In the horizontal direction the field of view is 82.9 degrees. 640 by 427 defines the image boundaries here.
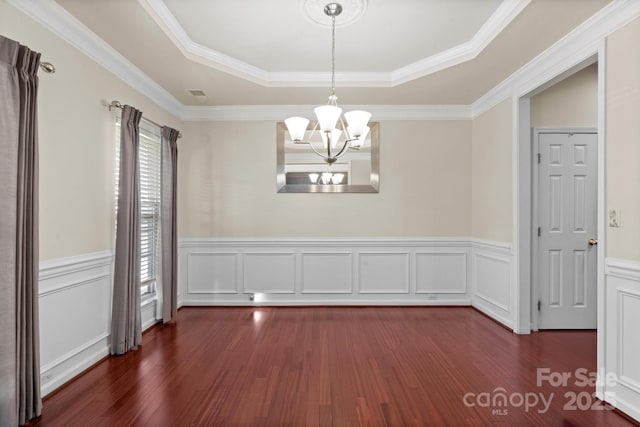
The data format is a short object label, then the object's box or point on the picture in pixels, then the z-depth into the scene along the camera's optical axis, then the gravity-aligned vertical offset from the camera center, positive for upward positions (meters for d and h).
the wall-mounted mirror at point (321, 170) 4.92 +0.58
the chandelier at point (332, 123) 2.67 +0.69
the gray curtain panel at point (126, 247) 3.23 -0.32
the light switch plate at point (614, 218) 2.45 -0.02
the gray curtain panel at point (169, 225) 4.10 -0.15
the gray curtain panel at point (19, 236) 2.04 -0.15
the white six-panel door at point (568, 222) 3.84 -0.08
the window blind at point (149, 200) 3.92 +0.12
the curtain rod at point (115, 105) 3.21 +0.95
